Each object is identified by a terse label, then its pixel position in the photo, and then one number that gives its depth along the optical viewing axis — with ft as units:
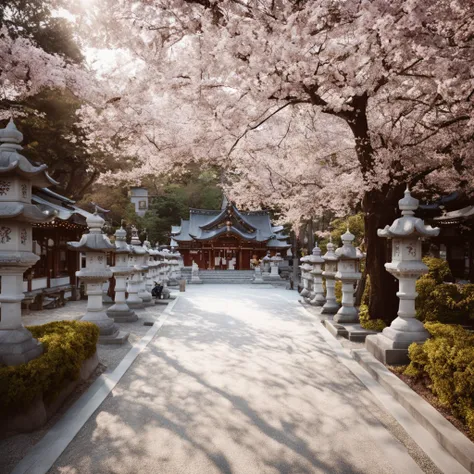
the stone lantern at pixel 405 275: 20.31
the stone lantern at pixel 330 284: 37.17
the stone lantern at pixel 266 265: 103.04
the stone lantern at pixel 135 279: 41.67
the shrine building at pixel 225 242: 121.08
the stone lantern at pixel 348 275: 30.86
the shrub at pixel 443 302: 30.82
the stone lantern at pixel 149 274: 49.29
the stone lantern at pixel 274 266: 97.44
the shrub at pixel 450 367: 13.01
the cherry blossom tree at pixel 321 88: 21.17
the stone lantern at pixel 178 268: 99.57
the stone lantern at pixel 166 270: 53.62
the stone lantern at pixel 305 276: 52.49
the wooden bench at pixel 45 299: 44.06
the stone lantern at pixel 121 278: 34.27
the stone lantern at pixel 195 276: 93.76
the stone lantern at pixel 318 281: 43.50
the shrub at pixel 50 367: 12.92
